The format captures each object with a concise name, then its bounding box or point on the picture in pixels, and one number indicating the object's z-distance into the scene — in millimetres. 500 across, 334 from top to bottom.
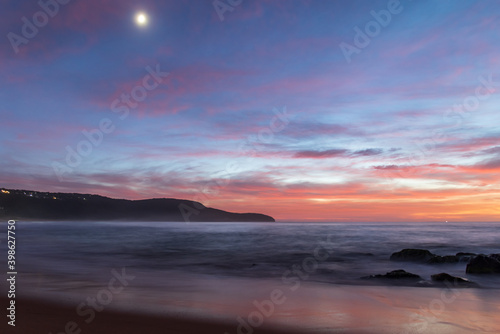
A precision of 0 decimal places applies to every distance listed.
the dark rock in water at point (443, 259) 20814
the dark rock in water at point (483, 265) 16203
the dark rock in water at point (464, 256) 21328
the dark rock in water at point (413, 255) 22103
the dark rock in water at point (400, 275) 14758
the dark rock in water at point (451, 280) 13598
